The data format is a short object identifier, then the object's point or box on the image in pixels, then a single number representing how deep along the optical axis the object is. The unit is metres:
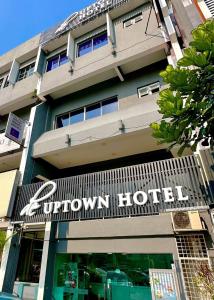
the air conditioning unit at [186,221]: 6.00
